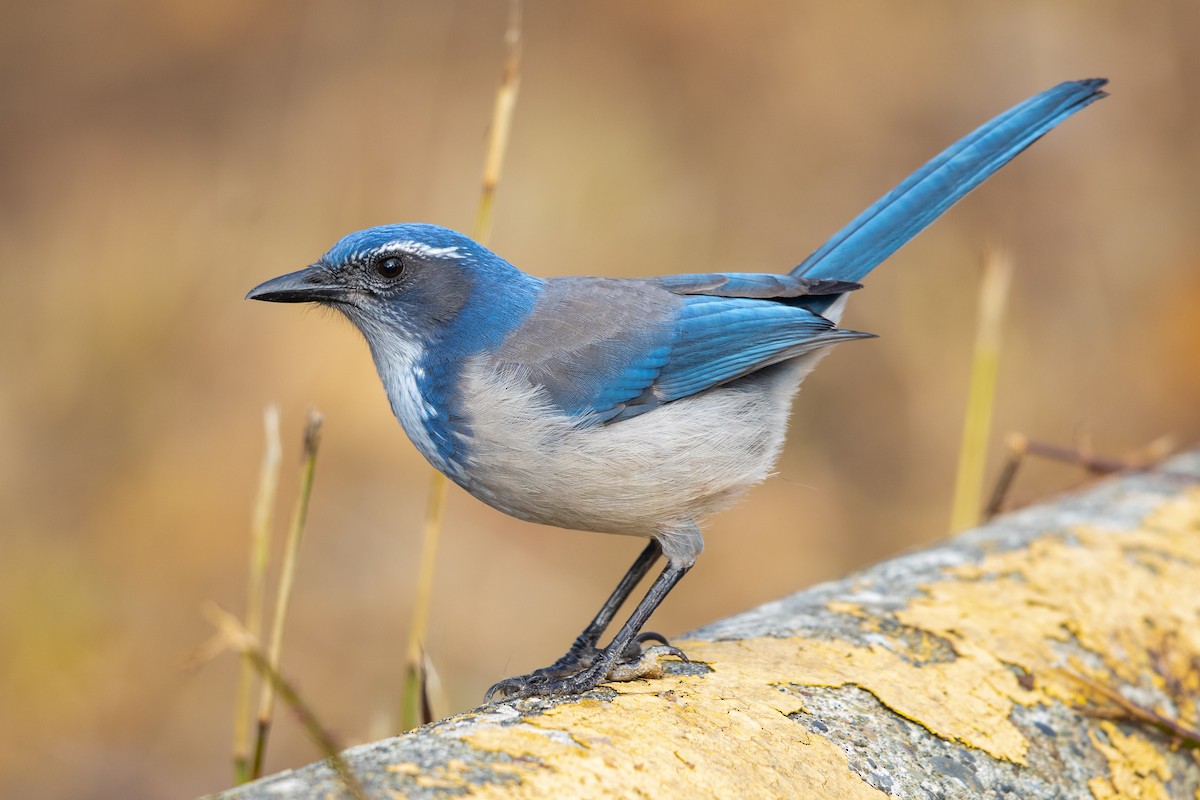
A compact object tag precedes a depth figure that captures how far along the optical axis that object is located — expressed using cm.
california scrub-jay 608
